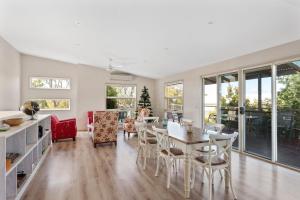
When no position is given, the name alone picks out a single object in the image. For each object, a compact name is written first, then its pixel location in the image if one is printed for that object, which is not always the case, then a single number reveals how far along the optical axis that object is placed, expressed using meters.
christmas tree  7.04
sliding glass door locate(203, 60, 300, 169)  2.92
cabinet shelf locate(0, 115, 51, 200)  1.56
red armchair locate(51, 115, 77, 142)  4.59
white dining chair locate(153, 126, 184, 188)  2.29
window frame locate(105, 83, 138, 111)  6.80
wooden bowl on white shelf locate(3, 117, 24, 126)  2.10
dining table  2.00
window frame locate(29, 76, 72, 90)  6.08
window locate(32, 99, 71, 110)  6.25
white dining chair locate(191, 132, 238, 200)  1.96
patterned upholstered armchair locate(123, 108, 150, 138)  5.27
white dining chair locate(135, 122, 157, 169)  2.89
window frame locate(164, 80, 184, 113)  5.75
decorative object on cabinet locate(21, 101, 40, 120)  2.77
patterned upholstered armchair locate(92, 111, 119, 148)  4.12
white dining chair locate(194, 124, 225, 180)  2.52
